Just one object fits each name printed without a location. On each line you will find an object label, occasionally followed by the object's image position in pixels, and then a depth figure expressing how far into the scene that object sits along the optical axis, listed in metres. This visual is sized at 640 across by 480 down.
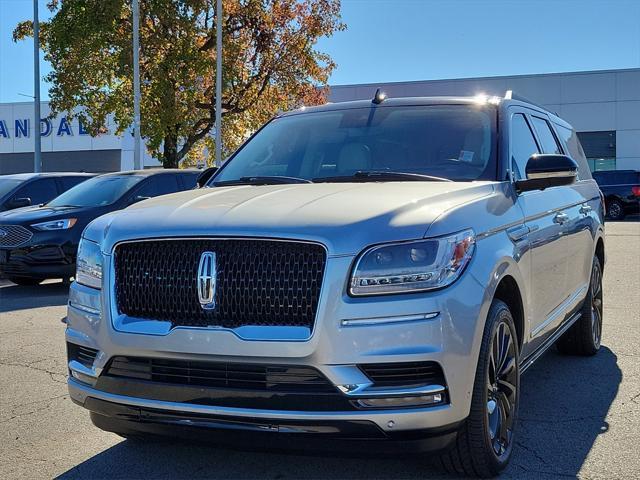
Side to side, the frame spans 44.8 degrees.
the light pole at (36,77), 23.84
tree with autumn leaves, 21.39
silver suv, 3.06
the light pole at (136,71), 19.36
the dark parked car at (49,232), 10.45
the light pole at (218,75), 20.67
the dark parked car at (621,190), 28.64
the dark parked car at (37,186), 13.13
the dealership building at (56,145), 50.50
